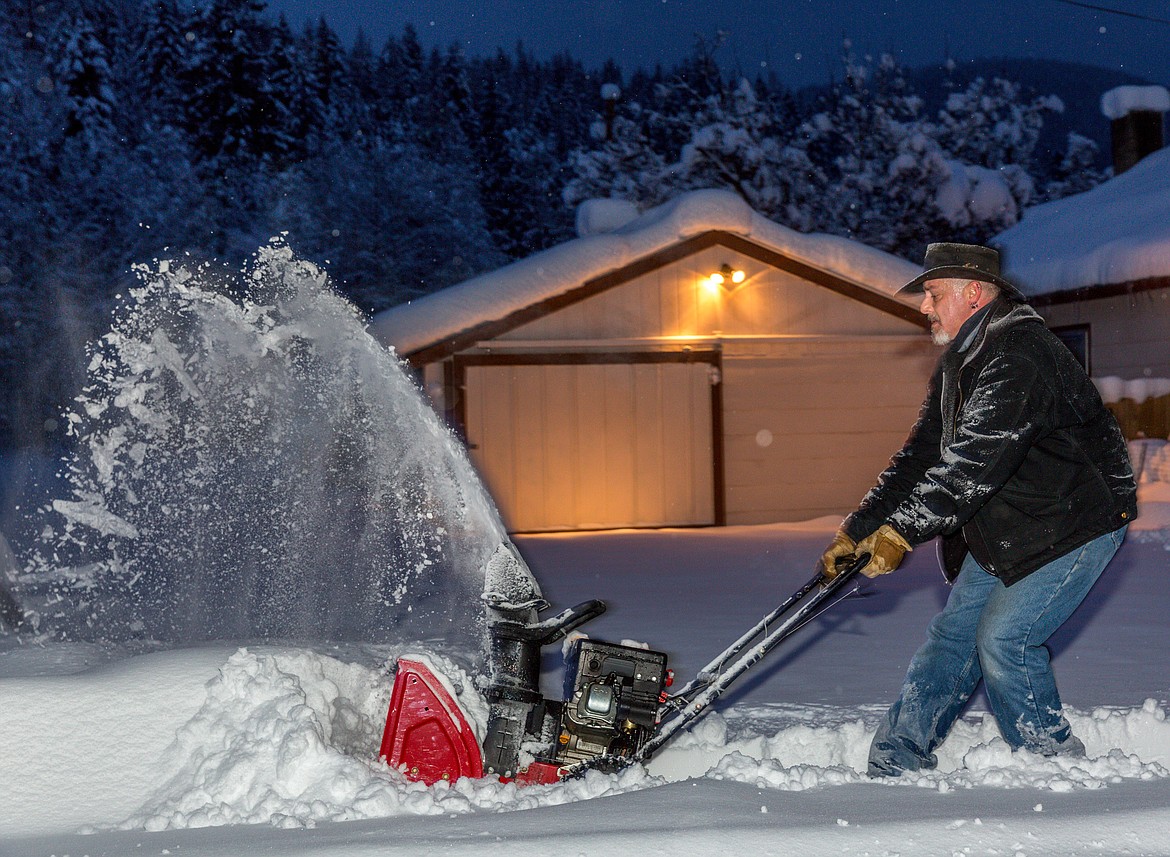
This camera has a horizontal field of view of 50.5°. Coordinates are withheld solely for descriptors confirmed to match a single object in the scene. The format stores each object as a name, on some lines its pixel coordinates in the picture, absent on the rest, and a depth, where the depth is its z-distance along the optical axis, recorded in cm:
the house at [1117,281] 1430
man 362
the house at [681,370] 1306
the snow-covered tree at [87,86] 3744
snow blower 385
